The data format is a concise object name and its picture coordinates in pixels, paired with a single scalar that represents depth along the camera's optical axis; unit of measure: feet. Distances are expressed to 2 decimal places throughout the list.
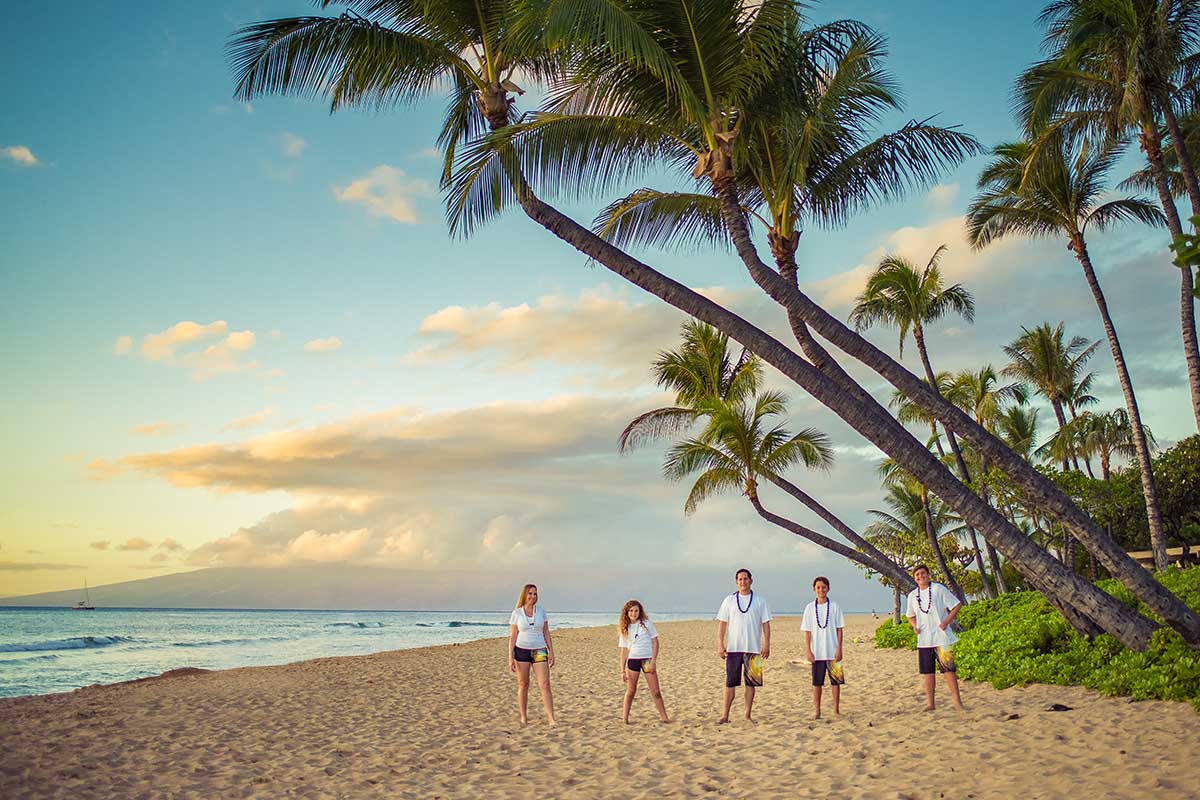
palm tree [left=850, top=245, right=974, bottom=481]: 54.95
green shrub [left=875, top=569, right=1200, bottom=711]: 23.63
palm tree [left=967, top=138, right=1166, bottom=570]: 49.31
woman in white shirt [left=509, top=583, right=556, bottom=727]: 26.78
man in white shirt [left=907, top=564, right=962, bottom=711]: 26.53
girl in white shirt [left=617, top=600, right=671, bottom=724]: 26.73
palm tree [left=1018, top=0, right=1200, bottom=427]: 38.81
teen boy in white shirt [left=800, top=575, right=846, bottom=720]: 26.76
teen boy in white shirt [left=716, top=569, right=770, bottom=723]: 26.04
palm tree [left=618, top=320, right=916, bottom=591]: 64.08
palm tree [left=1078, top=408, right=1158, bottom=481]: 102.22
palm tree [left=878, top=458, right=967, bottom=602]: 61.77
